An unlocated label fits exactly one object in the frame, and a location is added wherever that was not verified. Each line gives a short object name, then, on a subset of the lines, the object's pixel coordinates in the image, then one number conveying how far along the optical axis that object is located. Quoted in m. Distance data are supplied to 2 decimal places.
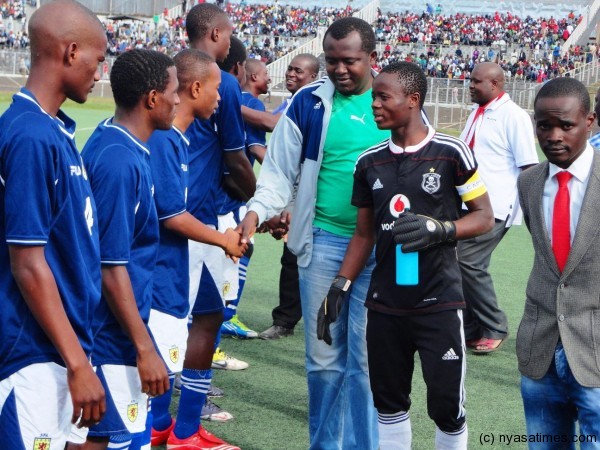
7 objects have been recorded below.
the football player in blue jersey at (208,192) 5.20
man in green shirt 4.62
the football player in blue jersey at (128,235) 3.34
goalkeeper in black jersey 3.99
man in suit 3.46
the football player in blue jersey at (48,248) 2.69
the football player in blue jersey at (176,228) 4.09
